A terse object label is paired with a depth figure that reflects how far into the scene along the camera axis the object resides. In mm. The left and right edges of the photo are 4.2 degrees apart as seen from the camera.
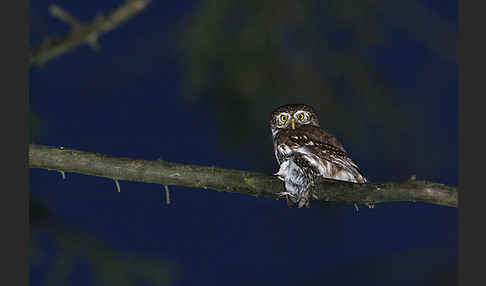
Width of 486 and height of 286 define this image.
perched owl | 8697
